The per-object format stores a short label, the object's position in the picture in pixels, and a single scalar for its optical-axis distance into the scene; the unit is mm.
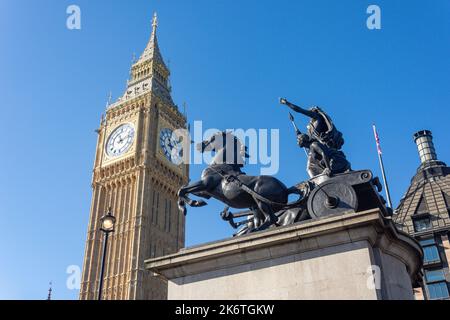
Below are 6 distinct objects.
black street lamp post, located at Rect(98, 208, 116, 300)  17031
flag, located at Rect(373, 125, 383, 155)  39903
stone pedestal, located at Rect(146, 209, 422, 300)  8320
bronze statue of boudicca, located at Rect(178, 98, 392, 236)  9797
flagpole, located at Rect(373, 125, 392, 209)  33812
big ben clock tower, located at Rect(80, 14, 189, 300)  68812
